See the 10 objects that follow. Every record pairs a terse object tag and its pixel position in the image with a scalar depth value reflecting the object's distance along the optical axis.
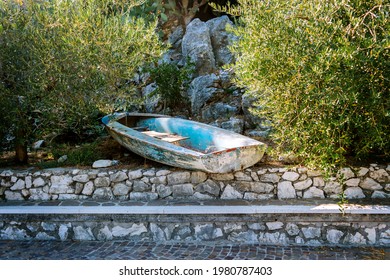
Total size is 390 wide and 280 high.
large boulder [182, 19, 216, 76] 10.77
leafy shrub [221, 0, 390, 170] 4.61
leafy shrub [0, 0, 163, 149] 5.56
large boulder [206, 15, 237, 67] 11.61
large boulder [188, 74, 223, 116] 9.32
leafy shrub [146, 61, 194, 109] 8.99
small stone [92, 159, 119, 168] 6.11
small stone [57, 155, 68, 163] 6.53
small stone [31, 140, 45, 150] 7.68
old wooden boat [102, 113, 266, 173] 5.38
